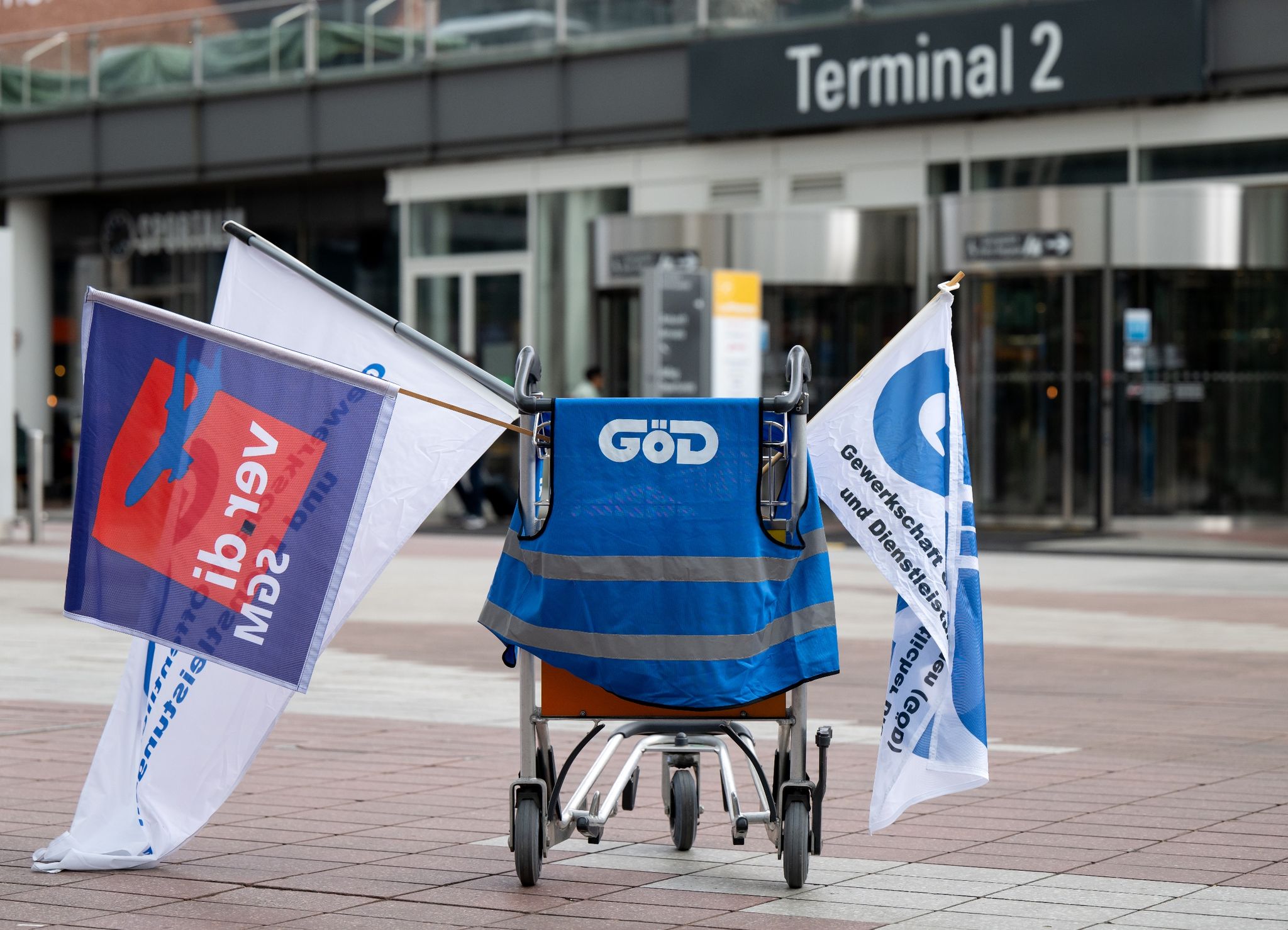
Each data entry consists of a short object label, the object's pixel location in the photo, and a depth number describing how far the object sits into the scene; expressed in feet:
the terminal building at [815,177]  71.97
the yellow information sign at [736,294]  67.30
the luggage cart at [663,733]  16.60
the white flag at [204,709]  17.35
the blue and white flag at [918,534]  16.85
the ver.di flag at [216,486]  16.12
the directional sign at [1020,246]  71.82
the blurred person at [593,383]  74.69
